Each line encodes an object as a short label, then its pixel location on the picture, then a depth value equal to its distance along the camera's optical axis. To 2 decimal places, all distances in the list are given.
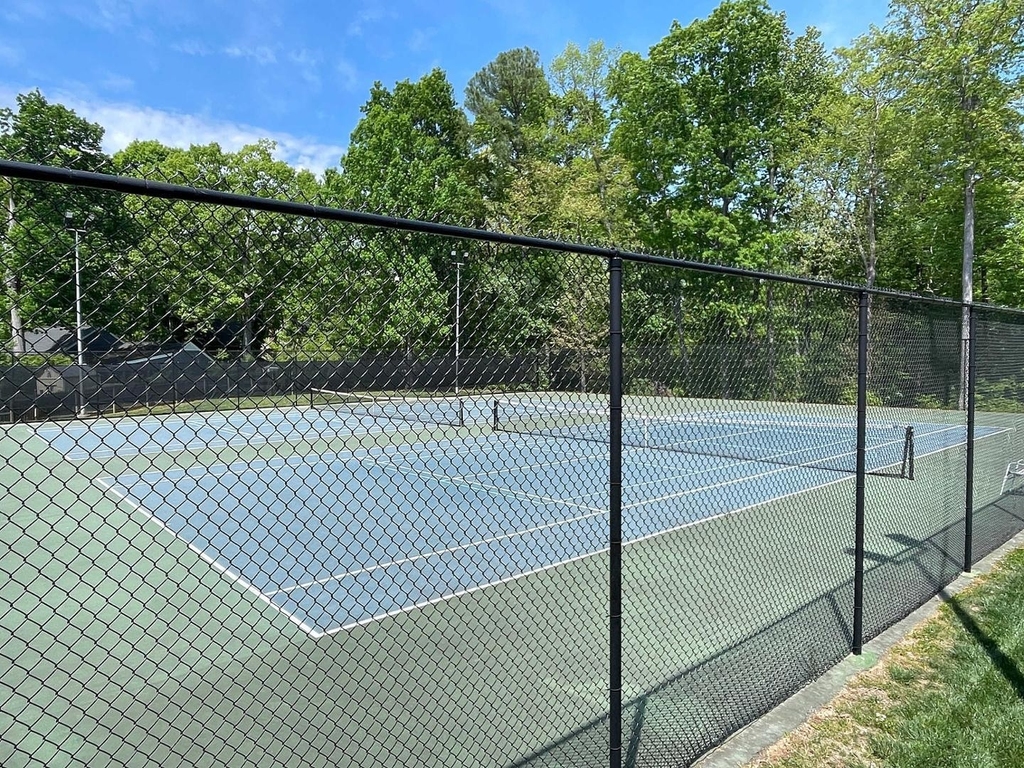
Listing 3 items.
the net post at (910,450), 8.39
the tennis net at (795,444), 10.95
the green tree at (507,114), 32.94
